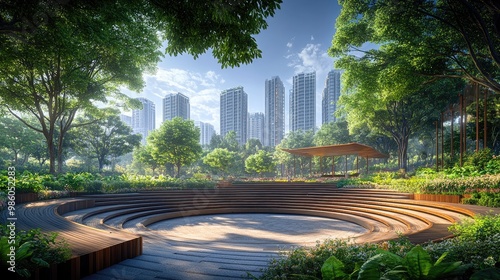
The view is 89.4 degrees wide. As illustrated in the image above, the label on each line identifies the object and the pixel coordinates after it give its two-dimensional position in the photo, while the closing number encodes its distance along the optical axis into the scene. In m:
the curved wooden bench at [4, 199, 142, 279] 3.56
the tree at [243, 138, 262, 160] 62.38
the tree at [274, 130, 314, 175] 51.26
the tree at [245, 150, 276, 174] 35.44
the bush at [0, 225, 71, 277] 3.03
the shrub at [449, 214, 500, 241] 4.48
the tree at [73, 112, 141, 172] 40.54
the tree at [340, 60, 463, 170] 14.12
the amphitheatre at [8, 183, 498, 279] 4.14
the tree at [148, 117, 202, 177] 28.95
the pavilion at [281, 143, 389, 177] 20.05
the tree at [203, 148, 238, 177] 32.88
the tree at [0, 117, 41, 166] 35.16
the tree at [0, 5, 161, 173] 7.27
